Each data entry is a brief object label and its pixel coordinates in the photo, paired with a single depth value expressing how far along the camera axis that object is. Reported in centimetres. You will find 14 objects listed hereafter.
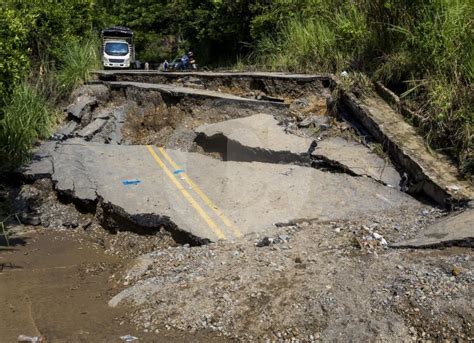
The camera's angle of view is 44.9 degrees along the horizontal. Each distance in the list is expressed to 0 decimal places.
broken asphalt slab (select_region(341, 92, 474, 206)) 810
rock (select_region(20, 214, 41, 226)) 941
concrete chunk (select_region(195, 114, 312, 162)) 1073
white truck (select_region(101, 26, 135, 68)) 2184
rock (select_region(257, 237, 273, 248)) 709
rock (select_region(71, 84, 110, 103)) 1609
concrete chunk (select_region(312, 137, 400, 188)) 937
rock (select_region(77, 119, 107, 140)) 1385
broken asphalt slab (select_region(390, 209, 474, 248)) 630
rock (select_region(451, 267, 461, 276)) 564
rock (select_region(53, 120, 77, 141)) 1362
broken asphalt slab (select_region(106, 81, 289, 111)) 1285
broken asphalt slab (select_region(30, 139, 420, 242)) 804
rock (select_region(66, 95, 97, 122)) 1519
